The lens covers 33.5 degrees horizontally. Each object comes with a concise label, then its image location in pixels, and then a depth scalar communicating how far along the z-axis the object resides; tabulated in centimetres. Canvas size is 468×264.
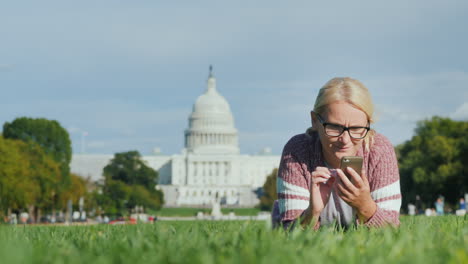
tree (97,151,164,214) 8778
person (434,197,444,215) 3728
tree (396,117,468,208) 5647
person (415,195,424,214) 7000
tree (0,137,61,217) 4341
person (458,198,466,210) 4094
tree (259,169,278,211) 9359
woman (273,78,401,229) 434
